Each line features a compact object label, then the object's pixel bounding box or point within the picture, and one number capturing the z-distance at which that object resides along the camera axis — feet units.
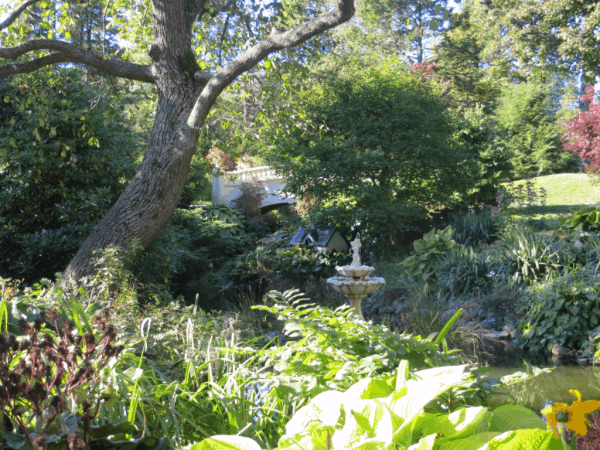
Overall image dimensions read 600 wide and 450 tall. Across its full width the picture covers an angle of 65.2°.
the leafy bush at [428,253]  25.77
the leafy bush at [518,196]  37.35
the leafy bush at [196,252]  20.65
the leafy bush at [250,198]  48.06
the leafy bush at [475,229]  30.76
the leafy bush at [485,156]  38.83
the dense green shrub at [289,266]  27.71
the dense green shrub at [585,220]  22.82
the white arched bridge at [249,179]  51.31
